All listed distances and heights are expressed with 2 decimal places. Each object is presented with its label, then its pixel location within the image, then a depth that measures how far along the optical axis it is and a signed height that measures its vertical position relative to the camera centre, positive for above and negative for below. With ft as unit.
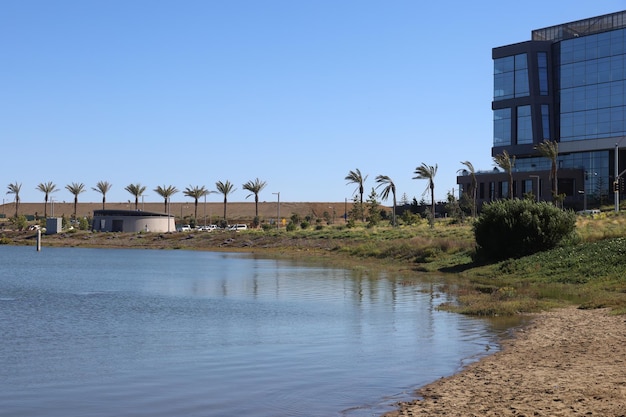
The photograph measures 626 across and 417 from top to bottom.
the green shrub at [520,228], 156.04 +0.02
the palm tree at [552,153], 300.63 +27.45
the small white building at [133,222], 451.94 +2.35
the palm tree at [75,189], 544.66 +24.11
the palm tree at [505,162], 314.76 +25.58
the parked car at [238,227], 453.12 -0.26
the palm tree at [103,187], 538.88 +25.47
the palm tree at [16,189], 588.09 +25.78
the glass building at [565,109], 357.24 +54.81
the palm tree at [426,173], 333.62 +22.15
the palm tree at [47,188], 567.75 +25.94
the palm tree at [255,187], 485.97 +23.42
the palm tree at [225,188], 501.56 +23.54
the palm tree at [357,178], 404.57 +24.14
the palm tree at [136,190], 522.06 +22.95
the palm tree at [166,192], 515.50 +21.44
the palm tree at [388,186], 358.84 +18.21
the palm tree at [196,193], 503.20 +20.47
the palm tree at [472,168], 350.95 +25.60
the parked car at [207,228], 424.54 -0.89
